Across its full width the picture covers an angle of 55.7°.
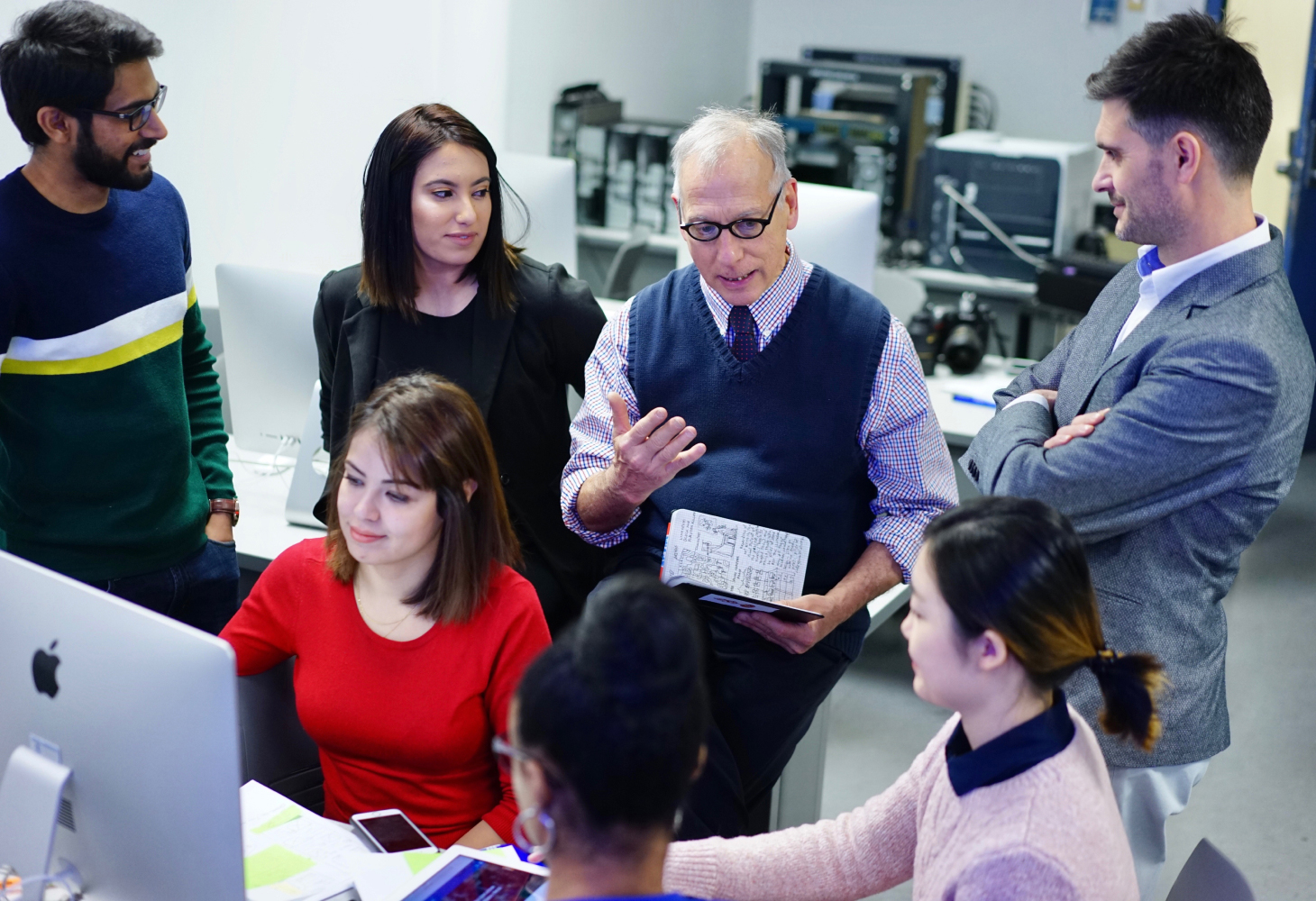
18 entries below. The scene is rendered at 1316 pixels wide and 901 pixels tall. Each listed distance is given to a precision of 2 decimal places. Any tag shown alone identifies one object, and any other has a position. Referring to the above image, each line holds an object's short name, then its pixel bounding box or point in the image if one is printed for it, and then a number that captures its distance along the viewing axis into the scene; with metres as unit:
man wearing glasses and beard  1.82
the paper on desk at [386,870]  1.41
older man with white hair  1.76
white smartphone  1.48
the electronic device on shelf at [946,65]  5.65
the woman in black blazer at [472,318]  2.03
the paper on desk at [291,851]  1.41
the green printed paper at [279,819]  1.52
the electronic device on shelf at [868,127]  5.26
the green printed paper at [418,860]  1.45
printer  4.68
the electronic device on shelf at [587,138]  5.21
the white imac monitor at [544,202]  3.27
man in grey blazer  1.50
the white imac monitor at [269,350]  2.68
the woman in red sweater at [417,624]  1.63
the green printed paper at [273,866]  1.43
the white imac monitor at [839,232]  3.00
